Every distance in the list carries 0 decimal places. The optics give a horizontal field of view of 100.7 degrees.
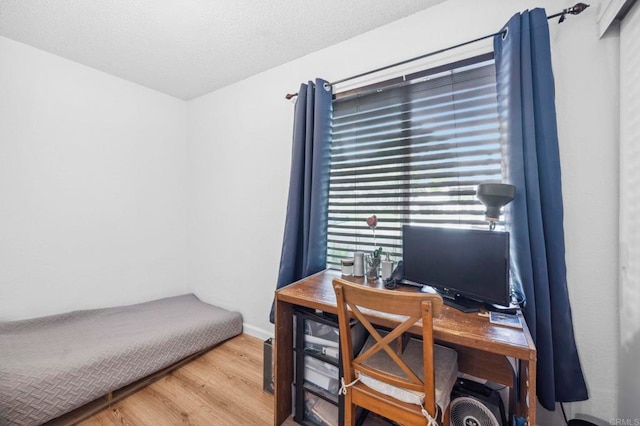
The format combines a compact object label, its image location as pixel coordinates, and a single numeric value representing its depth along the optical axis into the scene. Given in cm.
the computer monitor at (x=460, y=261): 120
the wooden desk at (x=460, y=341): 94
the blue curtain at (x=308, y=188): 191
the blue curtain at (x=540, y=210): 122
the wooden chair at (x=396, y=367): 94
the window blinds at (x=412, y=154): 156
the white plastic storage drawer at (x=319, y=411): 147
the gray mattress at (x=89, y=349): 142
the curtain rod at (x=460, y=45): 122
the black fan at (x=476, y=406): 115
